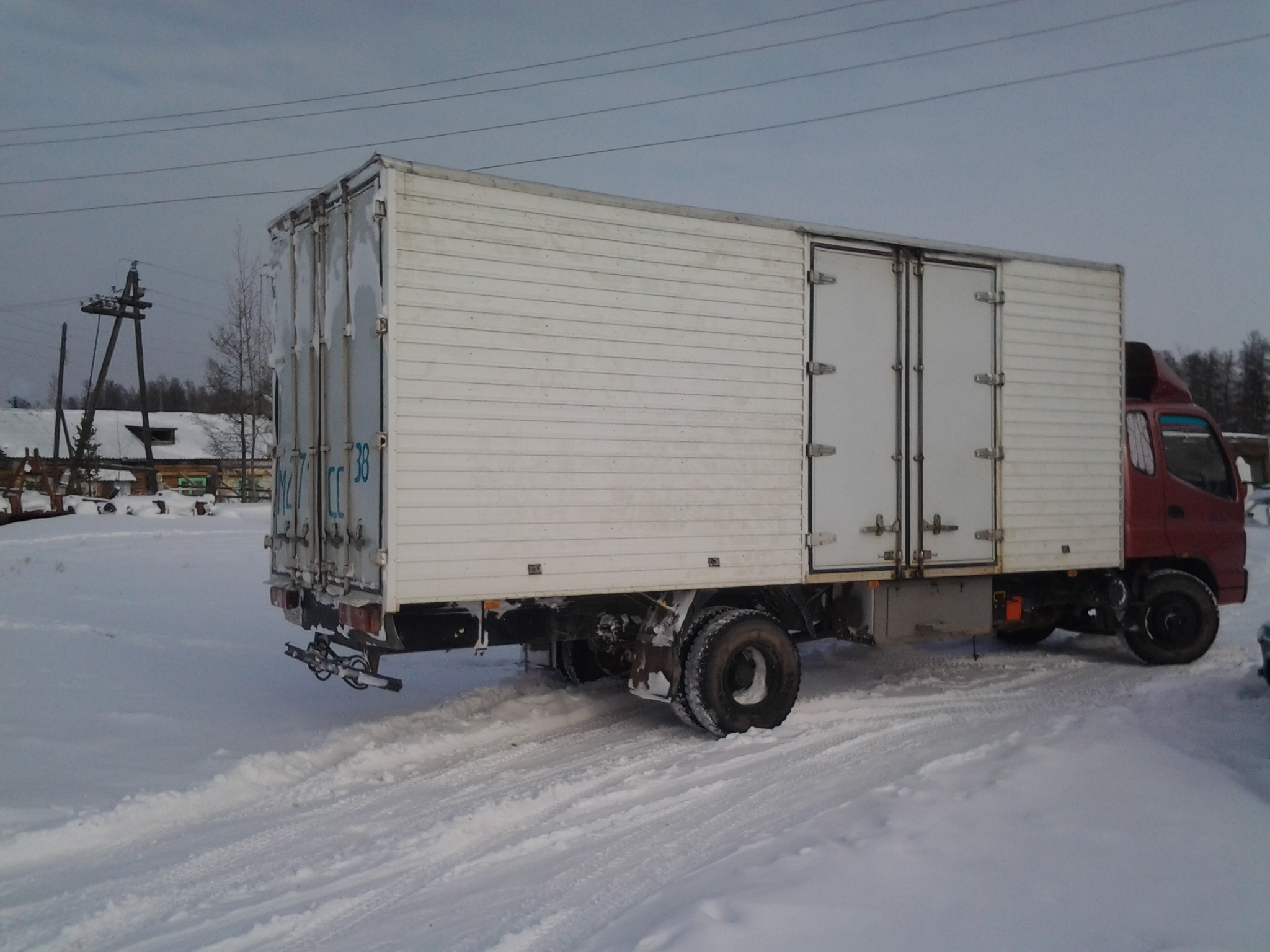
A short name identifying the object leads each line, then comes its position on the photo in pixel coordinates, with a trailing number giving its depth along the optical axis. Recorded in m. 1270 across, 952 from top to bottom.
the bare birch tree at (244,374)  32.16
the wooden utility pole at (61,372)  44.00
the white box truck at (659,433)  6.48
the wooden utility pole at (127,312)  39.02
